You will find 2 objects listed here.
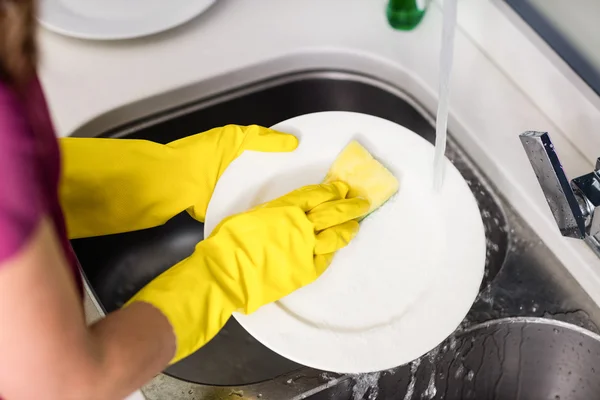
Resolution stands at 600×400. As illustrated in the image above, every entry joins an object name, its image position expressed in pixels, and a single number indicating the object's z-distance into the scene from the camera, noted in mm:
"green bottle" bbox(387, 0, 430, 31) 1030
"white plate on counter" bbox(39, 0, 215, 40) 1000
